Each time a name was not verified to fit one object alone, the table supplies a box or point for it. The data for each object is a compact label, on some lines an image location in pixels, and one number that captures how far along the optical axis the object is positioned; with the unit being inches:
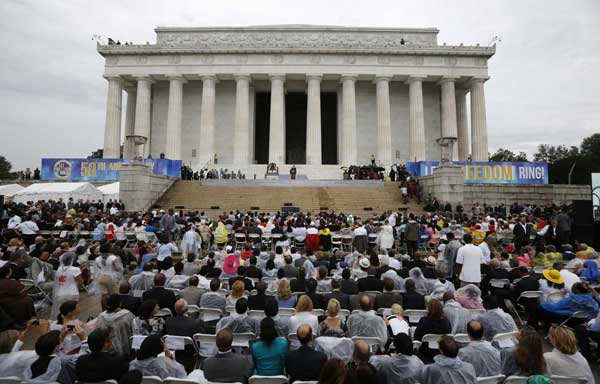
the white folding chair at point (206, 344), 195.0
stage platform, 1155.3
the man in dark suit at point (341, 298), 261.6
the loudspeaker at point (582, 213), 557.9
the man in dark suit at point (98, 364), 152.7
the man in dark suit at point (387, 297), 256.2
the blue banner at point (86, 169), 1182.3
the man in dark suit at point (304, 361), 166.6
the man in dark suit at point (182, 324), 209.0
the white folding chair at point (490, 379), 153.8
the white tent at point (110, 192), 1003.7
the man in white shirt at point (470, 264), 354.3
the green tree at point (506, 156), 3503.7
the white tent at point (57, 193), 960.9
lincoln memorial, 1627.7
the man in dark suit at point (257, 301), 251.6
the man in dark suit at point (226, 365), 161.0
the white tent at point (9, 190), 994.7
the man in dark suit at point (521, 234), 567.8
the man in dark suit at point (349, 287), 280.2
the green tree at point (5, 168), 3041.3
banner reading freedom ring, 1122.7
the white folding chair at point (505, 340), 197.5
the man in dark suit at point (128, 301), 243.4
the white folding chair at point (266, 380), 151.8
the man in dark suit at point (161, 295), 256.2
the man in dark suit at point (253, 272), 333.1
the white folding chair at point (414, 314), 246.2
